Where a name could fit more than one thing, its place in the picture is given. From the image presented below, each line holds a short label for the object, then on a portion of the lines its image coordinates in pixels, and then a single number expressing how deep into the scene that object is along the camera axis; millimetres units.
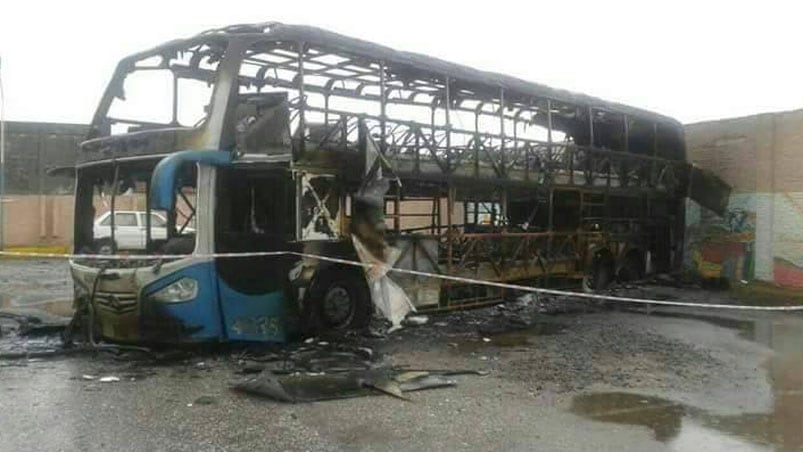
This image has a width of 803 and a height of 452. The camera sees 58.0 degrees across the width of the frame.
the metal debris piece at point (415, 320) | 10507
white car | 7969
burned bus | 7711
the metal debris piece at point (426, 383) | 6594
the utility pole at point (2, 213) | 23172
